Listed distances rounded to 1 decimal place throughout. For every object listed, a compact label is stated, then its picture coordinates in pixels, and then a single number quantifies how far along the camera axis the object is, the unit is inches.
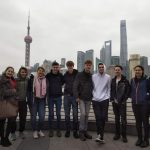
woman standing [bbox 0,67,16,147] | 135.5
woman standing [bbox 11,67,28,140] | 152.6
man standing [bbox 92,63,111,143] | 145.4
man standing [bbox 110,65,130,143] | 146.2
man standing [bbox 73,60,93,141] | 150.5
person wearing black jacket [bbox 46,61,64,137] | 158.0
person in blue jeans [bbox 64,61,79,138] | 156.7
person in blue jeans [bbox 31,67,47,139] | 154.9
